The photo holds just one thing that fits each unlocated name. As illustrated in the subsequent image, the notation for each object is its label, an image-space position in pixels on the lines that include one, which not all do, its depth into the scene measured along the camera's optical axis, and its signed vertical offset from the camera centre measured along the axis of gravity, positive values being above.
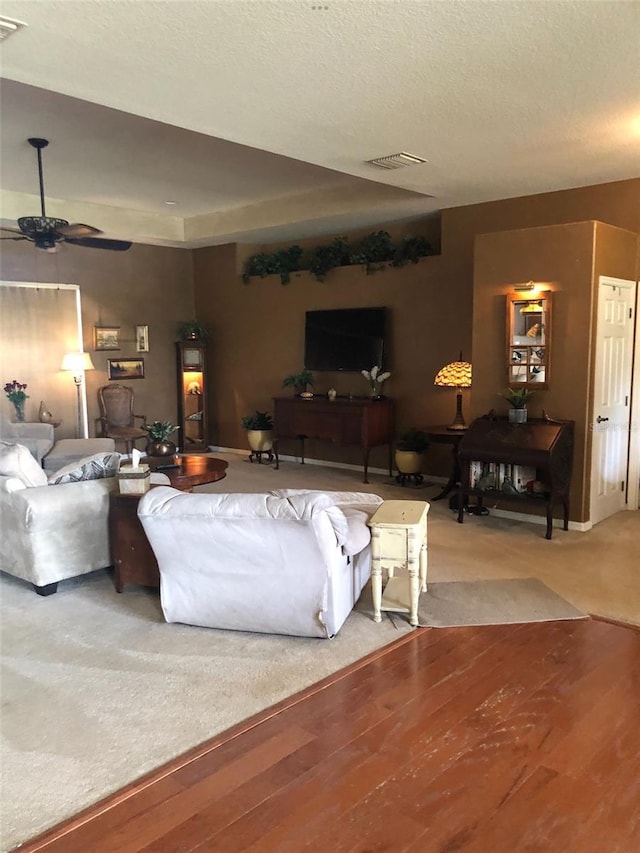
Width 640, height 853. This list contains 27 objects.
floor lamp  8.00 -0.12
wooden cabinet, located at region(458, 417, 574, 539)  5.16 -0.88
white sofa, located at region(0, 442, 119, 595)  4.12 -1.07
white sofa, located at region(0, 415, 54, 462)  7.22 -0.87
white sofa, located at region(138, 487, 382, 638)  3.33 -1.06
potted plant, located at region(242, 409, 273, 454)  8.46 -1.01
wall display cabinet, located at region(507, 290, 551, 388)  5.43 +0.08
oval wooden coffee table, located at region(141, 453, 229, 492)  4.90 -0.93
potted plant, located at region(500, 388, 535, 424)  5.45 -0.47
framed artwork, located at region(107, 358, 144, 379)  8.79 -0.22
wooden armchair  8.45 -0.82
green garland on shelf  7.17 +1.08
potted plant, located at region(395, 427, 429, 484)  6.95 -1.06
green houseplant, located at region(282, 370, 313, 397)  8.09 -0.37
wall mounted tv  7.55 +0.13
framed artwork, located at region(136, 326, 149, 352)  9.02 +0.18
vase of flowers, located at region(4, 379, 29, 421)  7.77 -0.48
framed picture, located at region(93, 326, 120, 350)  8.59 +0.19
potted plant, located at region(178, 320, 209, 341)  9.12 +0.27
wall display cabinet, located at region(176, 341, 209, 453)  9.26 -0.62
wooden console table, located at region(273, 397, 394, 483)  7.27 -0.79
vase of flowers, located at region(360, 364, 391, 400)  7.43 -0.32
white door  5.38 -0.40
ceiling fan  5.19 +0.94
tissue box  4.13 -0.79
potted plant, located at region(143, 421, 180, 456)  5.61 -0.75
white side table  3.56 -1.04
